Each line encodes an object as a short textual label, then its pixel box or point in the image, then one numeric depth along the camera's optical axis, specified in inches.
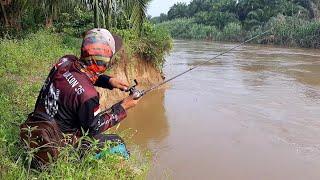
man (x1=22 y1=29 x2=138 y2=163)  80.6
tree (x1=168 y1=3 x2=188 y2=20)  1775.2
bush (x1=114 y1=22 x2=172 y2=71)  324.6
